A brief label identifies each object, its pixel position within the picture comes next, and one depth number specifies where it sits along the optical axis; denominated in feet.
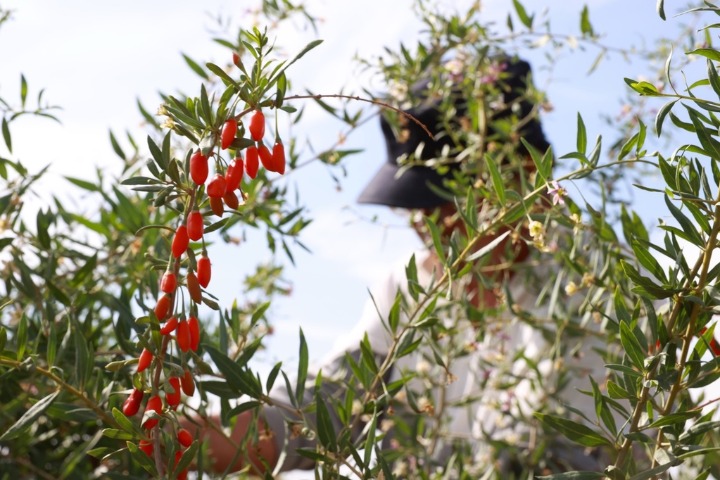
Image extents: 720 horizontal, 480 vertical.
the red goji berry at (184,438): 2.17
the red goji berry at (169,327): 1.96
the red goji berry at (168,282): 1.94
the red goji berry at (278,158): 1.97
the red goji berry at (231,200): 1.93
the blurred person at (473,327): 4.30
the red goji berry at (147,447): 2.07
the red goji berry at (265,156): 1.97
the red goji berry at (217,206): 1.89
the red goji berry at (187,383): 2.03
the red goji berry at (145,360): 2.01
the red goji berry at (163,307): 2.01
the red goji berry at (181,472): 2.09
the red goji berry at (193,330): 1.98
